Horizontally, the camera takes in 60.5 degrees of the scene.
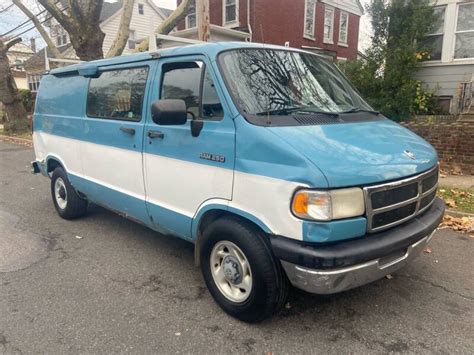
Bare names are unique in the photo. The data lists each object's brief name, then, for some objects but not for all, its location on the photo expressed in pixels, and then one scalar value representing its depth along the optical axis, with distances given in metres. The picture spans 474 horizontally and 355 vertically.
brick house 18.48
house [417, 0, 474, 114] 11.25
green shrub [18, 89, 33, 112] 26.15
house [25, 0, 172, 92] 30.43
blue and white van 2.66
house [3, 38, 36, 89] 40.59
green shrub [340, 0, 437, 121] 10.92
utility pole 8.38
